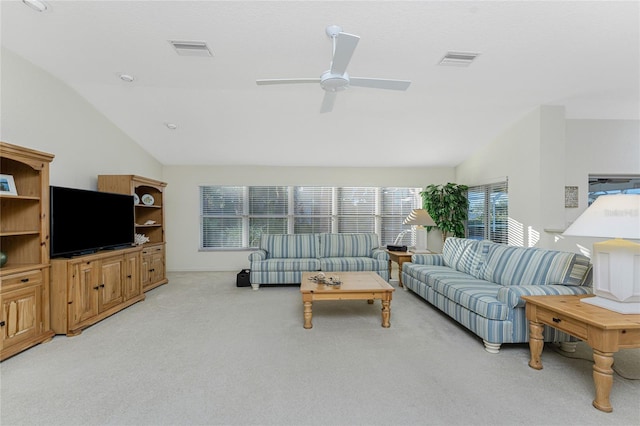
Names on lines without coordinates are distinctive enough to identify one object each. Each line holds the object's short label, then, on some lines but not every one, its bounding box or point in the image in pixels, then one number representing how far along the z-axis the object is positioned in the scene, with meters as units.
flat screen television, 3.20
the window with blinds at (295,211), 6.71
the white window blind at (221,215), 6.70
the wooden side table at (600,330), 1.91
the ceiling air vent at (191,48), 2.93
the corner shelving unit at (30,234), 2.83
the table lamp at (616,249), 2.07
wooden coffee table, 3.32
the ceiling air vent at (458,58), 3.06
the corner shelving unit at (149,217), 4.51
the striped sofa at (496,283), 2.68
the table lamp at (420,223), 5.33
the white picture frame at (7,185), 2.80
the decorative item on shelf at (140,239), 4.93
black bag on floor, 5.14
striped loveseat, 5.09
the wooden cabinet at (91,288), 3.12
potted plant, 6.18
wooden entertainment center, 2.68
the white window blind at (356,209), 6.88
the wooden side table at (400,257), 5.13
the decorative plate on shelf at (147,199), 5.22
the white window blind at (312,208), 6.80
